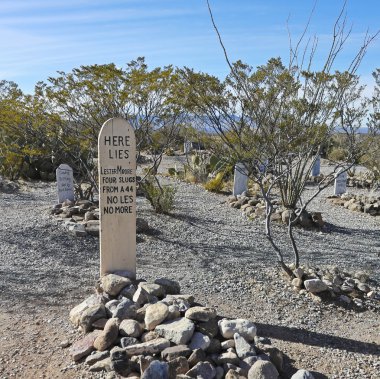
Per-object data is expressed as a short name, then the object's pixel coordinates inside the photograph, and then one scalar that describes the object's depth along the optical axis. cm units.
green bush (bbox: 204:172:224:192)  1311
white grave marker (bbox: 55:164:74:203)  960
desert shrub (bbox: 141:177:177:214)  966
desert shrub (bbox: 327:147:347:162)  2261
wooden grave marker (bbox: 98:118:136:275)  500
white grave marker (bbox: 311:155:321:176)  1674
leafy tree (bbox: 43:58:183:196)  832
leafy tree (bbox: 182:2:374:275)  601
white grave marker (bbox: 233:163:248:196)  1180
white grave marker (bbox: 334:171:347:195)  1314
